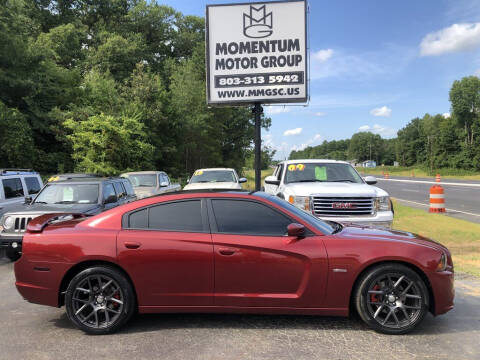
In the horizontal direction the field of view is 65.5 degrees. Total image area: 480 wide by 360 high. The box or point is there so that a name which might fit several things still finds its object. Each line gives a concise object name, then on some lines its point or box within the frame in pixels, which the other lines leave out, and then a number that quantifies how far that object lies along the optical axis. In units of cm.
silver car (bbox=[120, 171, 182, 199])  1341
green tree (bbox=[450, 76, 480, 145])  8450
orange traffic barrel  1339
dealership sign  1264
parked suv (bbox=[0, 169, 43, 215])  870
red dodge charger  385
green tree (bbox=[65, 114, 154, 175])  1750
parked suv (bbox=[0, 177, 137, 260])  678
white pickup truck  707
